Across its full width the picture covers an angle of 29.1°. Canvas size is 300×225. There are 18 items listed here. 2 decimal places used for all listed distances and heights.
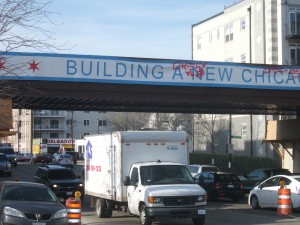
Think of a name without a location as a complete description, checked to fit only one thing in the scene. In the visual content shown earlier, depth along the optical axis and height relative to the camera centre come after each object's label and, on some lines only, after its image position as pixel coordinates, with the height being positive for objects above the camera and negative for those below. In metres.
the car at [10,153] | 65.66 -2.30
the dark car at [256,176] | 30.09 -2.31
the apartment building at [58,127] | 132.50 +1.44
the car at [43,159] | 77.10 -3.47
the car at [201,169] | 33.64 -2.09
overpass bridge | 26.05 +2.48
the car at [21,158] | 92.12 -3.98
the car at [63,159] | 63.61 -2.91
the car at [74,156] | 75.42 -3.06
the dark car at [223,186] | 28.70 -2.67
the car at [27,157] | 94.56 -3.95
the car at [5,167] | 46.97 -2.76
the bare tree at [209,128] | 58.00 +0.54
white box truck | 16.47 -1.39
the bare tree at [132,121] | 83.62 +1.84
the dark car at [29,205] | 14.35 -1.87
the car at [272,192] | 22.05 -2.33
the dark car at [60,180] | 25.67 -2.13
